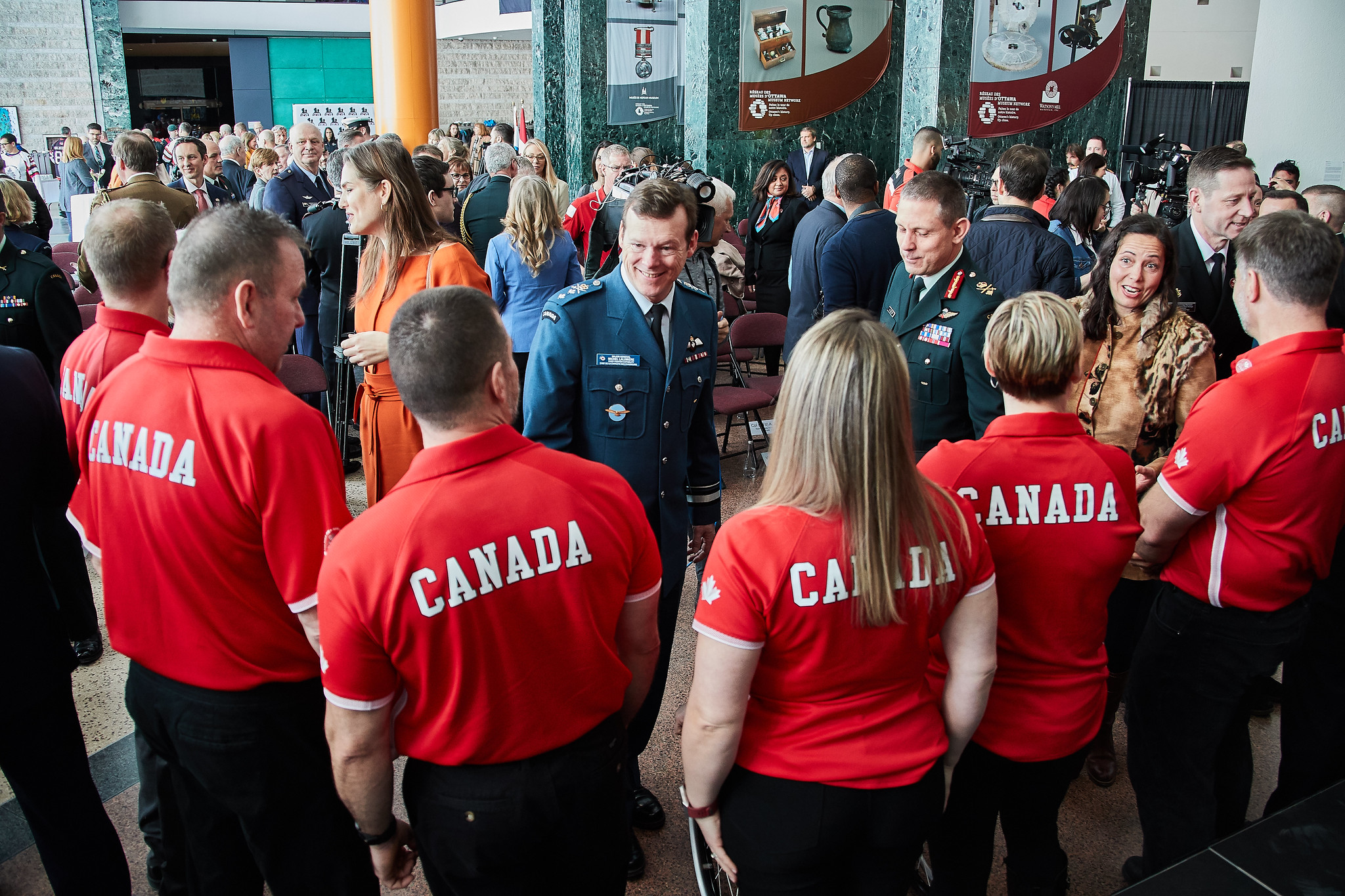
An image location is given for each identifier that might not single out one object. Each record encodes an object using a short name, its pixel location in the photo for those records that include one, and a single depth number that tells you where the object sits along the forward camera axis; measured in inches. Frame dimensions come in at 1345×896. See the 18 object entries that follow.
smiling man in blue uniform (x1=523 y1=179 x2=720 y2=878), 90.5
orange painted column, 511.5
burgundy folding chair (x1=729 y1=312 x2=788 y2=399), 219.9
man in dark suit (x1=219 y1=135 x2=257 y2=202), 364.2
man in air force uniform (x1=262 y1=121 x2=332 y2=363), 210.7
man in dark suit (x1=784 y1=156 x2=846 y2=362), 194.5
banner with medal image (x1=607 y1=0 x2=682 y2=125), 449.4
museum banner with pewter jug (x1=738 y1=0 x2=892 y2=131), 414.3
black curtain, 587.2
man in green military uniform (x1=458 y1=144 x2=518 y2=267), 220.5
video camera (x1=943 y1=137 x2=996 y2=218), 242.8
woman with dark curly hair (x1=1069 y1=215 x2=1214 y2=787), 101.3
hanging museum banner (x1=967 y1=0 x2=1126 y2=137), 367.6
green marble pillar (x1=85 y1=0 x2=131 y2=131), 806.5
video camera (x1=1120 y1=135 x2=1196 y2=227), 232.2
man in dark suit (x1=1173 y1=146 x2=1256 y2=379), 123.7
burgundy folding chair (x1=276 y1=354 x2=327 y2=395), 173.0
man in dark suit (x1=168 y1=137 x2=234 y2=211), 240.8
